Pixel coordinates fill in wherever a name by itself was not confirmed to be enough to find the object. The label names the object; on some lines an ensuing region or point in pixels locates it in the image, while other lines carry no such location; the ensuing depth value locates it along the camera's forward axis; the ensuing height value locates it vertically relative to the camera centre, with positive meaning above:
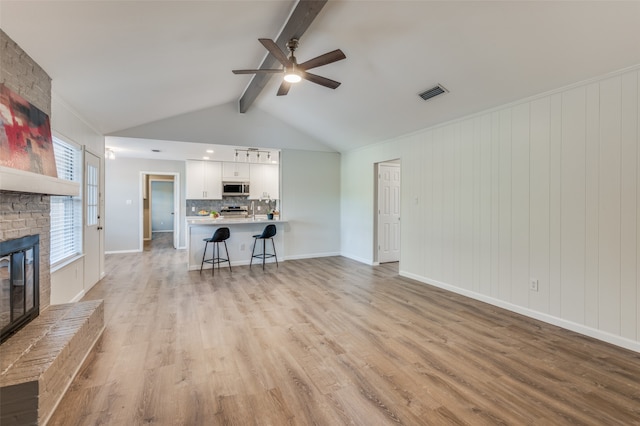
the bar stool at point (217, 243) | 5.29 -0.59
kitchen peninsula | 5.67 -0.49
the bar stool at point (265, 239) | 5.80 -0.55
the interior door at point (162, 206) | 10.39 +0.25
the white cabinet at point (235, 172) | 8.08 +1.15
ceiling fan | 2.83 +1.52
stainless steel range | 8.26 +0.06
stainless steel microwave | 8.05 +0.68
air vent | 3.69 +1.56
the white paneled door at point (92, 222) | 4.21 -0.13
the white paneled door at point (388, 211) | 6.18 +0.05
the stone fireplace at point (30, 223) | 2.11 -0.08
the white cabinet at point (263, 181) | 8.35 +0.92
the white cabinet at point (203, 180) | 7.84 +0.89
